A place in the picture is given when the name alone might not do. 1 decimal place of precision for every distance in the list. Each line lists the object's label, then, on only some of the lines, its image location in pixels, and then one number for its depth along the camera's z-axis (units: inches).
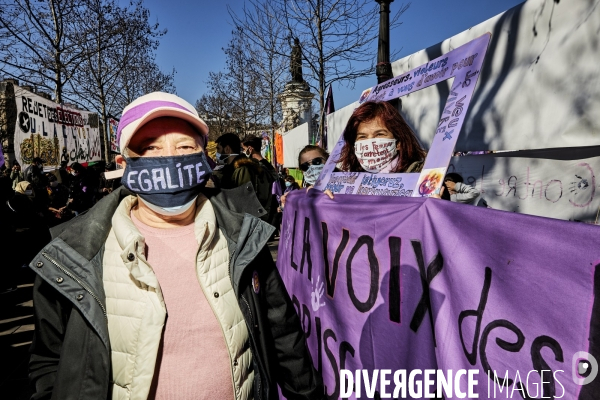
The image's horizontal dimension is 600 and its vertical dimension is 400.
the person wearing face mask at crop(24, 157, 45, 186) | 360.2
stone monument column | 778.2
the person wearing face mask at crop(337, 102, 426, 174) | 97.1
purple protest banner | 46.3
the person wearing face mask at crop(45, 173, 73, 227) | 362.6
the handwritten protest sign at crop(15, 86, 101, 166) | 370.9
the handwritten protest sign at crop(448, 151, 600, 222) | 96.0
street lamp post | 195.9
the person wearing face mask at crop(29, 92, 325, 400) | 52.9
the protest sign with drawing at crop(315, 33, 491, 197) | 75.3
